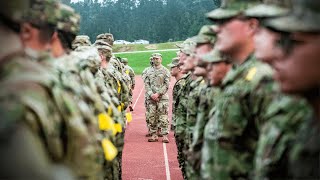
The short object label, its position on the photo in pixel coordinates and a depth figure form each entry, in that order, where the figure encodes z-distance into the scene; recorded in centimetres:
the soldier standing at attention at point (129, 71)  1997
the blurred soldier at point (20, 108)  253
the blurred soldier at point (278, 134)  366
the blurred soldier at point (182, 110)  1002
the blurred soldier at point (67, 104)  323
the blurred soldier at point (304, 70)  309
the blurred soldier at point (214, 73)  572
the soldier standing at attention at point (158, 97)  1590
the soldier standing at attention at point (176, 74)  1298
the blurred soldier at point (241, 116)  442
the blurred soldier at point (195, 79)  720
